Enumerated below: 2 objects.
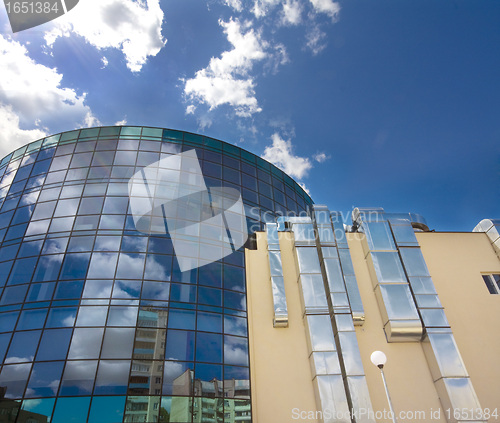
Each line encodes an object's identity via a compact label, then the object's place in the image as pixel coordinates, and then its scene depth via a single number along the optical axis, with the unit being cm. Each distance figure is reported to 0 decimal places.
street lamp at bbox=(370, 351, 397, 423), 1338
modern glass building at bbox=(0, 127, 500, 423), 1708
